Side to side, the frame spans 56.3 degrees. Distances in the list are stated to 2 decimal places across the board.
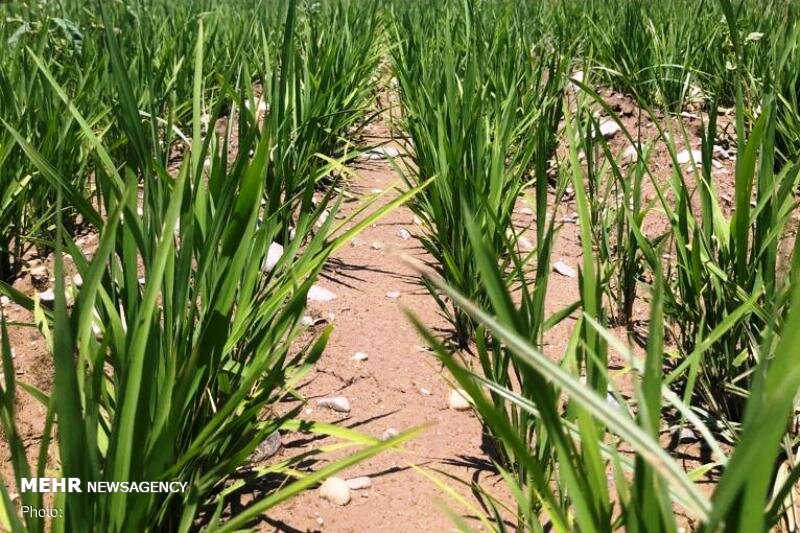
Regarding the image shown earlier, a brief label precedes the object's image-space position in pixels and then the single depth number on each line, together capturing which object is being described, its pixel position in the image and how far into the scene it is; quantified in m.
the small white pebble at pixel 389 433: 1.27
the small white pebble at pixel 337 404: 1.34
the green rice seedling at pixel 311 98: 1.50
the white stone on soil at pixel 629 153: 2.77
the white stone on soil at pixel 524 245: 2.06
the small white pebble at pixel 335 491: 1.11
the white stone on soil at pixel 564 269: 1.98
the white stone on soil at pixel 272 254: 1.78
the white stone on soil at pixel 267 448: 1.21
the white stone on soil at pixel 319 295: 1.75
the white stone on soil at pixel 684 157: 2.68
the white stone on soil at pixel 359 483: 1.14
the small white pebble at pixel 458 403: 1.38
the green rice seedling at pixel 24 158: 1.67
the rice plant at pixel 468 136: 1.57
